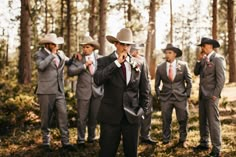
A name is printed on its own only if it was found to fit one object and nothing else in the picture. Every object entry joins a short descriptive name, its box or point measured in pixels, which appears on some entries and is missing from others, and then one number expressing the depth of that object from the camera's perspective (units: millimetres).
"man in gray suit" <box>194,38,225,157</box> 7586
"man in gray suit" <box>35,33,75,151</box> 8086
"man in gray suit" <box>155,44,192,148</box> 8609
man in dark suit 5547
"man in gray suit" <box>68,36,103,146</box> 8492
